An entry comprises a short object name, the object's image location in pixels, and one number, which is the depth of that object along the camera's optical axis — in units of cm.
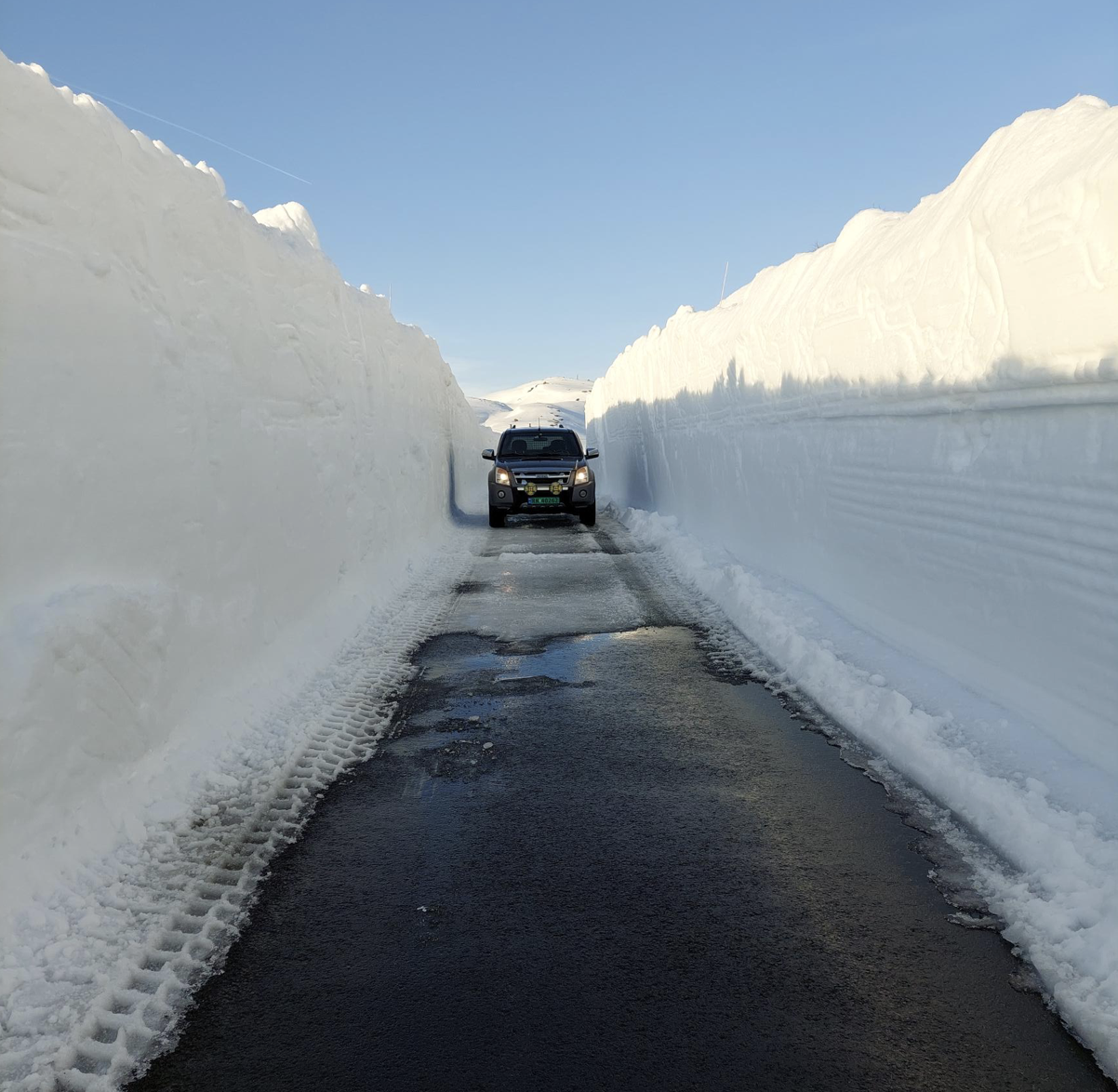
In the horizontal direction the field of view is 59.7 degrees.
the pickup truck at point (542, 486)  1816
